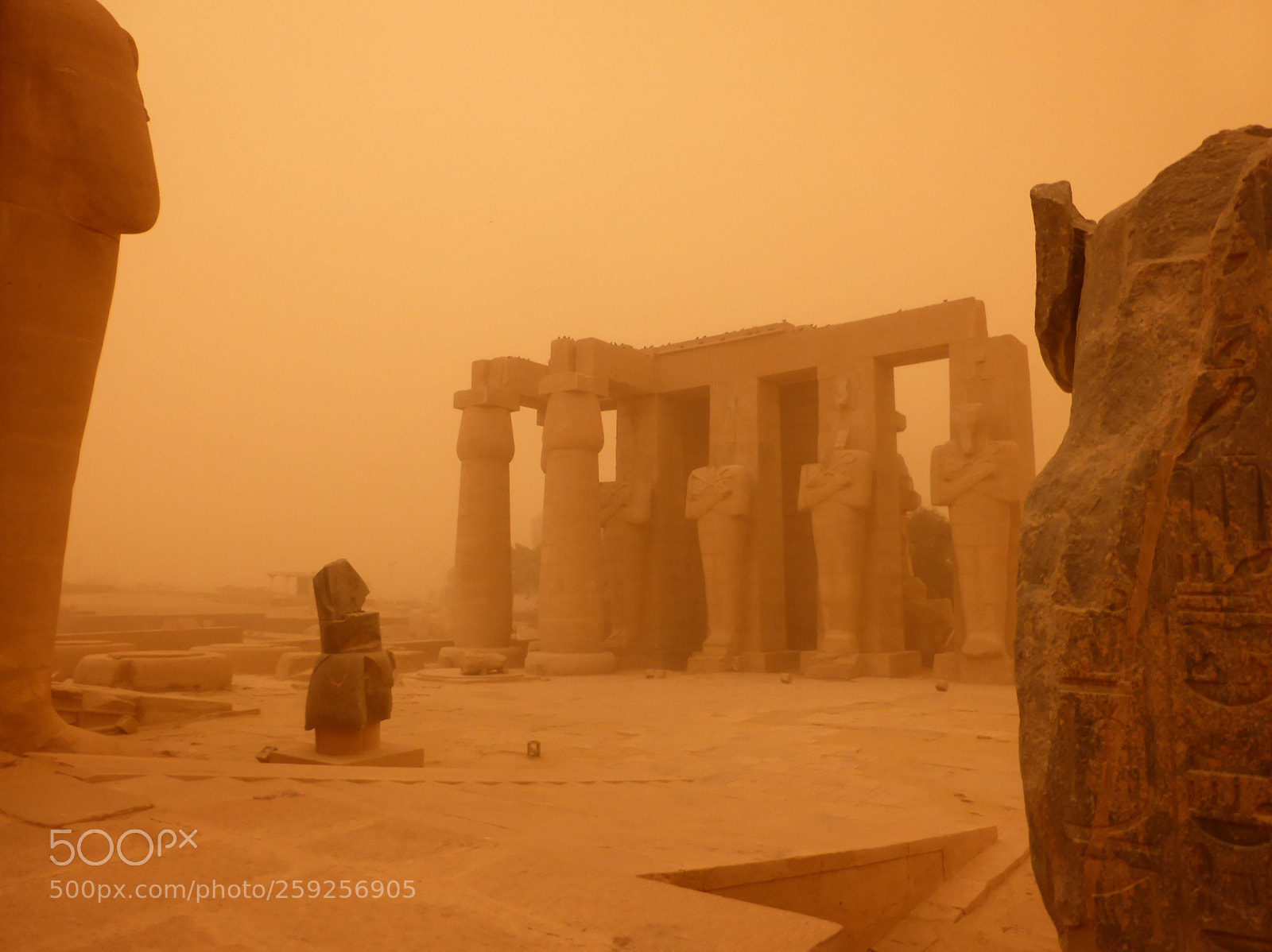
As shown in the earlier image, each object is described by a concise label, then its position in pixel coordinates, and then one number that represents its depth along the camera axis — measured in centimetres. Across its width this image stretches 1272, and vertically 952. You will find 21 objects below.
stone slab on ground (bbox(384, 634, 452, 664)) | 1572
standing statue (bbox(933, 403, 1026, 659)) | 1165
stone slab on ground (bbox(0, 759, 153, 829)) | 315
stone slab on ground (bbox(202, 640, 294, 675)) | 1270
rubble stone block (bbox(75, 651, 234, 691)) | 852
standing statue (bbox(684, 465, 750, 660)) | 1375
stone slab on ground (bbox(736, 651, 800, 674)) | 1370
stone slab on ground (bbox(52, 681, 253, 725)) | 682
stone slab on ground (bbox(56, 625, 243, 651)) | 1292
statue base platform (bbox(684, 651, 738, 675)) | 1358
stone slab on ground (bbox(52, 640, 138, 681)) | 1048
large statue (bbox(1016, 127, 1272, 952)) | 189
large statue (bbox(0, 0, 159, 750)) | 445
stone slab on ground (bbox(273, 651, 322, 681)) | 1173
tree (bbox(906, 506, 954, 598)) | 2024
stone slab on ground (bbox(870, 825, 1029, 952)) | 324
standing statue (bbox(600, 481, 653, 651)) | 1529
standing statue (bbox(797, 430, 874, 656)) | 1286
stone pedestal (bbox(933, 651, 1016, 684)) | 1153
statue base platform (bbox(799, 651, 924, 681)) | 1244
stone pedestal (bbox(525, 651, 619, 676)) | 1323
